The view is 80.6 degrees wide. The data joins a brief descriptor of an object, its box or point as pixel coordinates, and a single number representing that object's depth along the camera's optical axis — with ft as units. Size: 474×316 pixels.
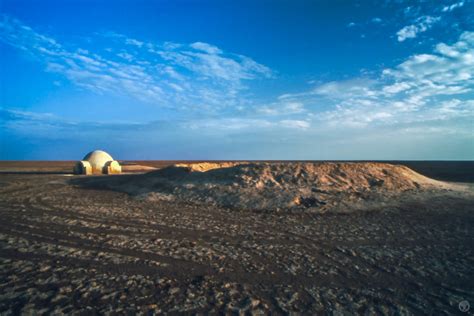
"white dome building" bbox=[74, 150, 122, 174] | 117.17
